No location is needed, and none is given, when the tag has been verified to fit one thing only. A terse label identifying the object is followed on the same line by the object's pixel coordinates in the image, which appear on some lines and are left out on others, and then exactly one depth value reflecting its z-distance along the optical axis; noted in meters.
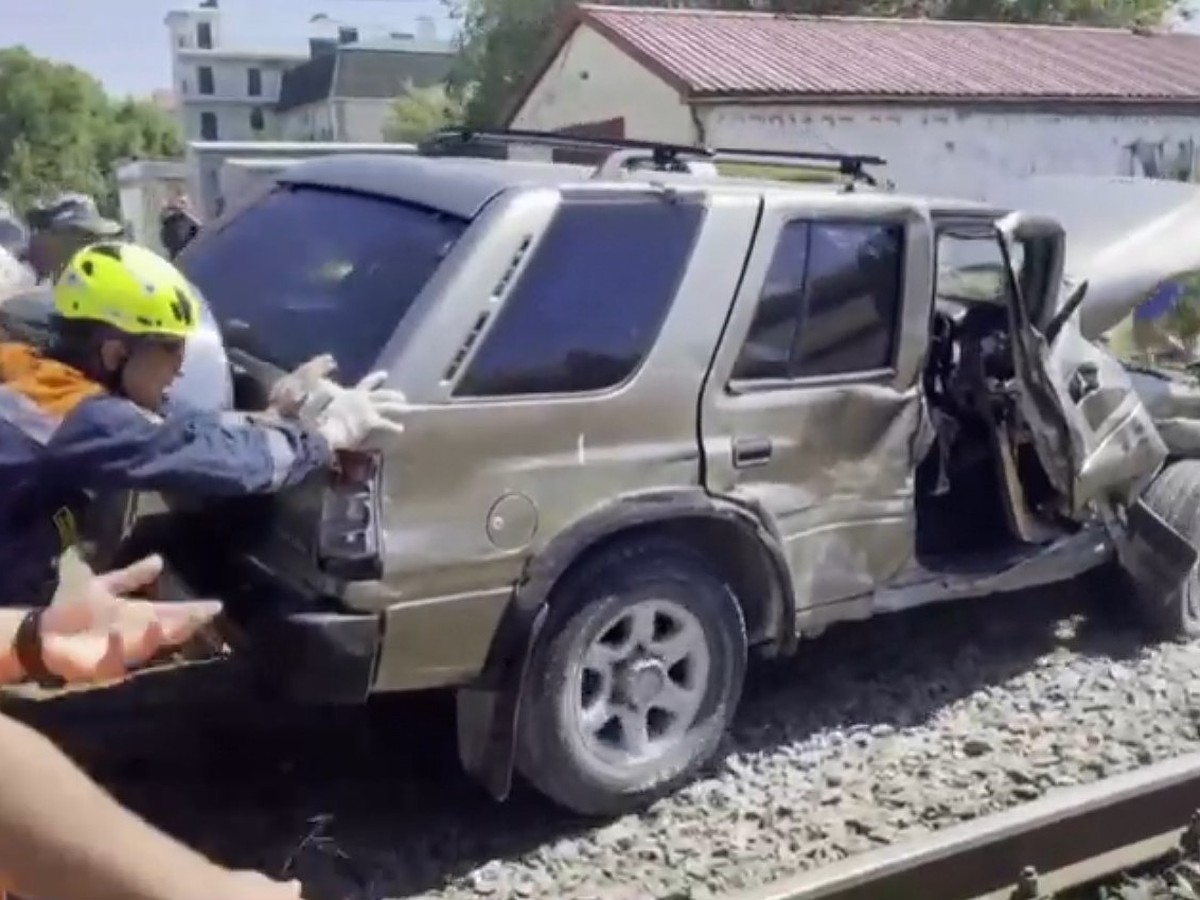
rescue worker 3.64
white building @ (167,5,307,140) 107.19
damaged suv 4.29
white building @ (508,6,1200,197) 21.06
